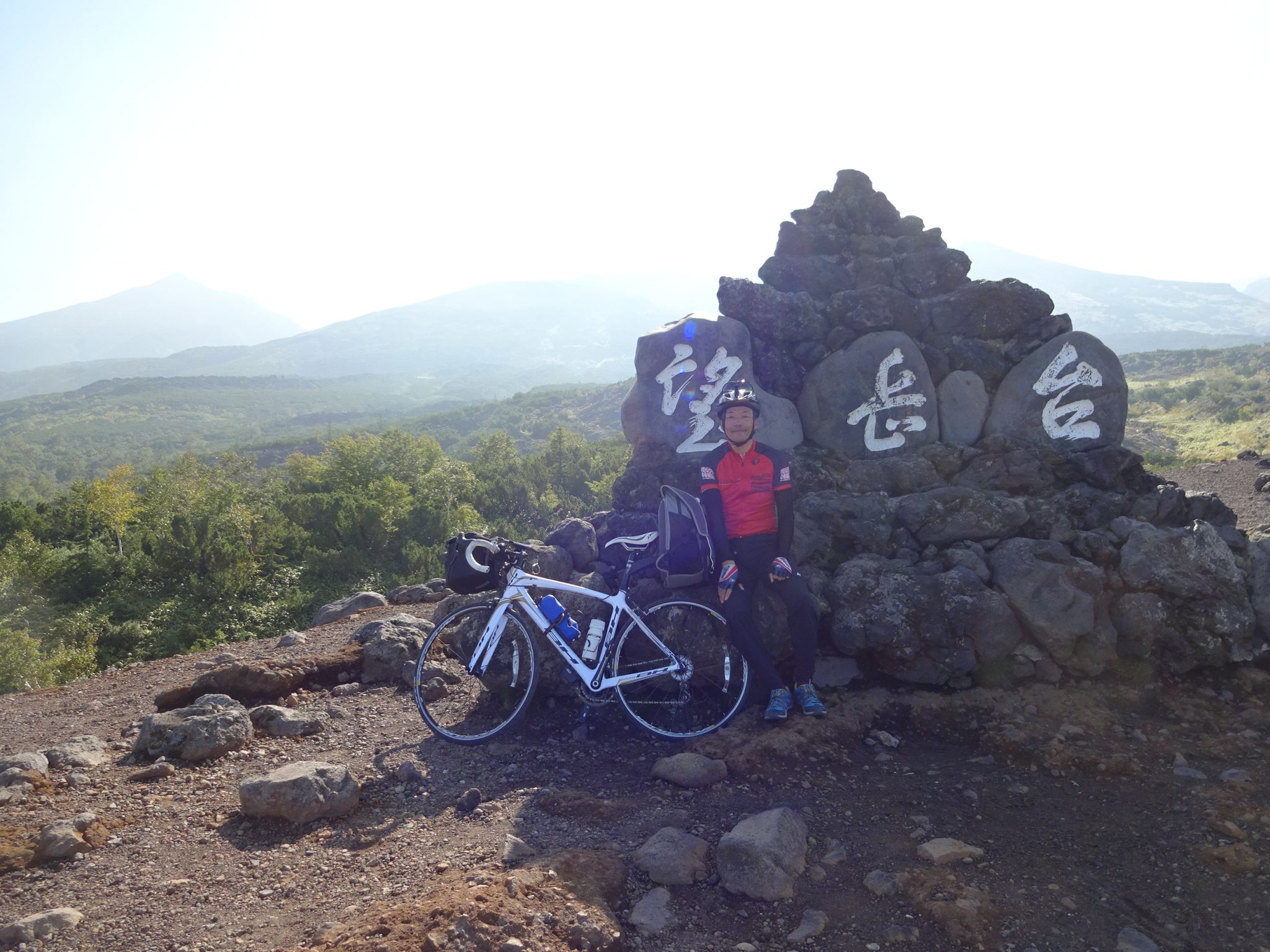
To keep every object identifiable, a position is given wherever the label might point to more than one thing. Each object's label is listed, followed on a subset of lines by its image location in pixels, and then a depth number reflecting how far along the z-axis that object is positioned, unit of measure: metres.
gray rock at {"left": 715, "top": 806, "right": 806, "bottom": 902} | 3.34
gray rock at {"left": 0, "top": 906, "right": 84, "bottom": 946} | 2.99
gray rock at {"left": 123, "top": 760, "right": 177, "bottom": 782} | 4.47
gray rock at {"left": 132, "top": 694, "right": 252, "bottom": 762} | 4.71
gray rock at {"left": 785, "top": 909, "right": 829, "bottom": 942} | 3.10
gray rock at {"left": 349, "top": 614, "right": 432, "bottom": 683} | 6.15
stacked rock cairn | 5.40
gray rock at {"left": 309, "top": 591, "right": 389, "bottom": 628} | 9.31
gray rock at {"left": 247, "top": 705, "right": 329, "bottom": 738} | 5.11
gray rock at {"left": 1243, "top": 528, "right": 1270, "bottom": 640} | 5.48
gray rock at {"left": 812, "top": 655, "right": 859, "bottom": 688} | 5.43
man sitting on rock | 4.84
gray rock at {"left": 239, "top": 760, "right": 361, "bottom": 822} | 3.96
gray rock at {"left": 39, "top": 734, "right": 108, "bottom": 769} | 4.61
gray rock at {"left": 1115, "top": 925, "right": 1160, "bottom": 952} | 2.98
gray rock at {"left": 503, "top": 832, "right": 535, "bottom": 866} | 3.53
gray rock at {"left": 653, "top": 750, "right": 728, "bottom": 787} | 4.25
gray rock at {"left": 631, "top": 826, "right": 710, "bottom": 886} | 3.42
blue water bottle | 4.85
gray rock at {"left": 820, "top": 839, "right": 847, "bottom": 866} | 3.60
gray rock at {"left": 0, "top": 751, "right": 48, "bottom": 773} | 4.36
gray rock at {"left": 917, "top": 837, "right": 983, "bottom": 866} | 3.54
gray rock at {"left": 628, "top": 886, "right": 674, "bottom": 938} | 3.12
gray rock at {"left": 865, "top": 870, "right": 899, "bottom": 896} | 3.32
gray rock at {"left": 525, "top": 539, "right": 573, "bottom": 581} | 6.02
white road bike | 4.82
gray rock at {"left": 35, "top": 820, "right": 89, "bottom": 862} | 3.58
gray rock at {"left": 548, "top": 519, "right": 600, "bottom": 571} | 6.34
